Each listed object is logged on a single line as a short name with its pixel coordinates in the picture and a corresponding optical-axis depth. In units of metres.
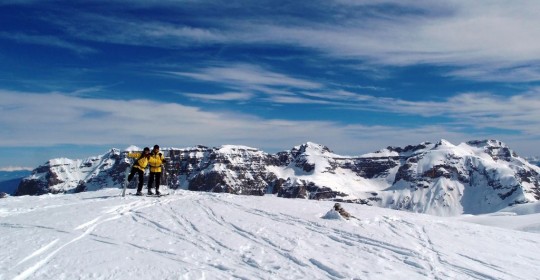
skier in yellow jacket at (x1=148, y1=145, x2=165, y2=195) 24.98
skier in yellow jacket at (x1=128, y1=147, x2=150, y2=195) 24.42
